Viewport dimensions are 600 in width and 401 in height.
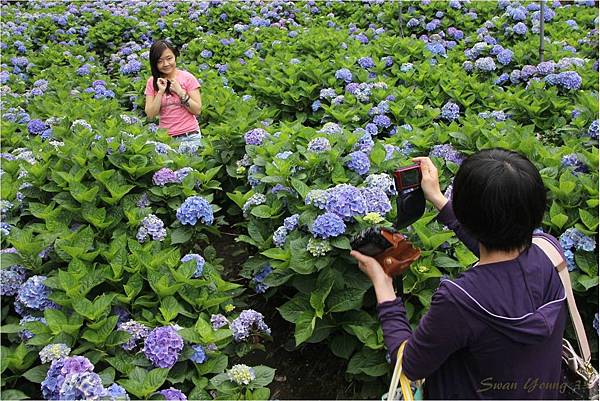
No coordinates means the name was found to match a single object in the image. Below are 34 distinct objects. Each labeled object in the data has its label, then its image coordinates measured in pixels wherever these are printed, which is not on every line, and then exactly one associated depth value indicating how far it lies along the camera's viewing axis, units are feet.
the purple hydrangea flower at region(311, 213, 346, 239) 6.78
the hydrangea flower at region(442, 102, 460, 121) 12.80
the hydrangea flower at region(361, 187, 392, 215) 7.25
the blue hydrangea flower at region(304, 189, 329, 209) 7.18
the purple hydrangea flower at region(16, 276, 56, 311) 6.91
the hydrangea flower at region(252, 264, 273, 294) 8.33
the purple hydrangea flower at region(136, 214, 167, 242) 8.41
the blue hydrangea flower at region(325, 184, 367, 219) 6.93
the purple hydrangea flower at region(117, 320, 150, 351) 6.34
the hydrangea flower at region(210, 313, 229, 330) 6.98
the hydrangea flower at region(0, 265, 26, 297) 7.25
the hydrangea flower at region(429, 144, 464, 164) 10.09
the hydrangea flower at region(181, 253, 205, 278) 7.48
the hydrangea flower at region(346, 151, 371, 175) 8.64
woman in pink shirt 12.86
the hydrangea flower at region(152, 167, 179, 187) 9.39
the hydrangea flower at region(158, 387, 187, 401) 5.73
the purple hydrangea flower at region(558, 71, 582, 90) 12.71
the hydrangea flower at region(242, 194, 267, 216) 8.82
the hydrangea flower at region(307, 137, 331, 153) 9.00
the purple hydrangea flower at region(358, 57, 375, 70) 15.74
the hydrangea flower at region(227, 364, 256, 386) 6.11
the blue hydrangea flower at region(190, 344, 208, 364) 6.31
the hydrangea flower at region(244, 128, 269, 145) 10.69
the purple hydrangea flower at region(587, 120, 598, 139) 9.83
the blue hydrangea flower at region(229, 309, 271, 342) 7.16
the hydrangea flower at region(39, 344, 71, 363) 5.87
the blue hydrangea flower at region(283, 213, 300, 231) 7.67
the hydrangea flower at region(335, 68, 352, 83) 14.56
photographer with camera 4.17
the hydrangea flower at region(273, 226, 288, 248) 7.74
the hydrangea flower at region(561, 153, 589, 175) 8.65
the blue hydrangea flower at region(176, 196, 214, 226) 8.41
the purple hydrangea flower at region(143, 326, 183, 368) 6.09
